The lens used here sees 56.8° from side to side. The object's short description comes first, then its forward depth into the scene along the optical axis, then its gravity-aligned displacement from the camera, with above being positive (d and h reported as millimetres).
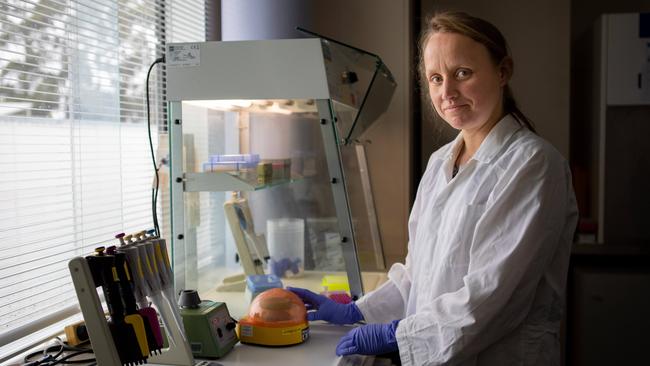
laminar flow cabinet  1836 +23
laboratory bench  1538 -510
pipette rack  1221 -309
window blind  1646 +69
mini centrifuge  1634 -443
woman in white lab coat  1450 -187
